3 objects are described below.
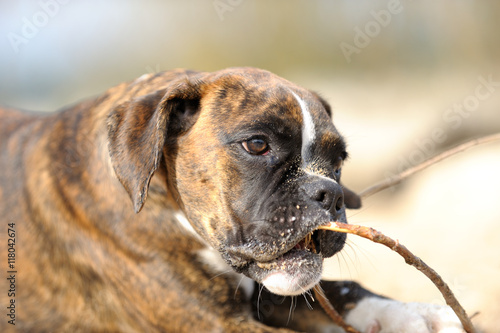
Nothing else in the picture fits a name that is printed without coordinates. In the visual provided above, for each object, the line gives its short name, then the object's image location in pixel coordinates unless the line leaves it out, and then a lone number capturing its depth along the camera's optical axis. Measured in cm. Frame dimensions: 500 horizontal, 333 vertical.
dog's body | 511
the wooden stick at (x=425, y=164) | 634
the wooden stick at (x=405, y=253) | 455
